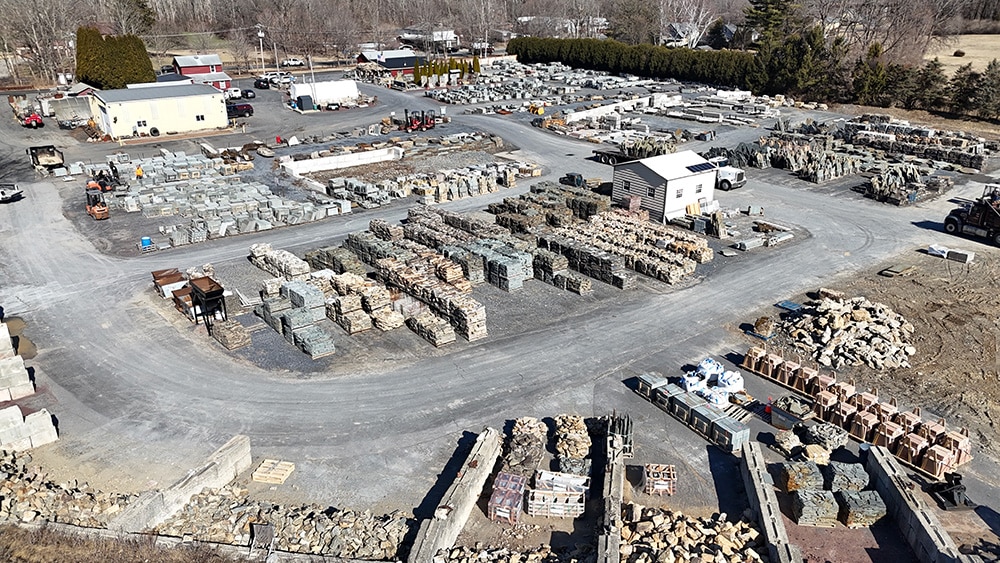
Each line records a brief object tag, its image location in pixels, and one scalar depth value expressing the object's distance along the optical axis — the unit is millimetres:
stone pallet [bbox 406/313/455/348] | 23172
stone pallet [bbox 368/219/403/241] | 31808
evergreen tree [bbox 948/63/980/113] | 59469
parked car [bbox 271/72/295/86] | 81062
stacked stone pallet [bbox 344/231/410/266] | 29206
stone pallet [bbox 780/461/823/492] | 16031
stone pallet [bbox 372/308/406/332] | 24219
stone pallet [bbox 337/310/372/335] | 24078
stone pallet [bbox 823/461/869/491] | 15859
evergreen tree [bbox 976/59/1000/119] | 57406
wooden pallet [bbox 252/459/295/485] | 16844
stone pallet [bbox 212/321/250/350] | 23062
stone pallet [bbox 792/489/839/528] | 15258
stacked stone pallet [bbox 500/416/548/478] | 17062
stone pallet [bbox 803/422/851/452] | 17797
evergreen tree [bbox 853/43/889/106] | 65688
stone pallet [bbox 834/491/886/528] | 15164
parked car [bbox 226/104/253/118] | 62906
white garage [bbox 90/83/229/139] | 54188
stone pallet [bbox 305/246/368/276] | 28484
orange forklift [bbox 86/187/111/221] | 35844
